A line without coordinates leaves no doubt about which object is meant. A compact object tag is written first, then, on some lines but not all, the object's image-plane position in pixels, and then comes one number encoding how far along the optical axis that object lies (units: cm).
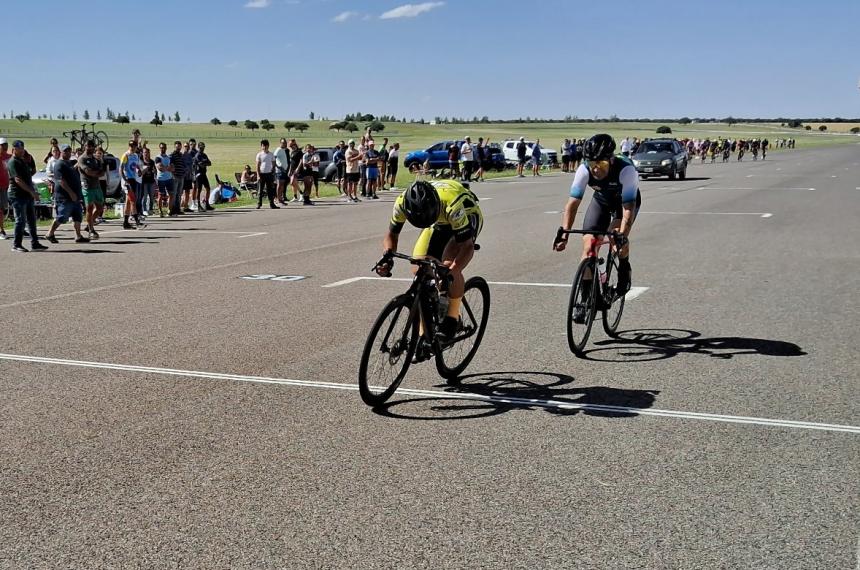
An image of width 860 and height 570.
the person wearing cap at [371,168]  3022
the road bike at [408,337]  600
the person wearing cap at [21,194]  1499
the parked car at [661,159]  3978
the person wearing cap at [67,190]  1597
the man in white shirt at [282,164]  2639
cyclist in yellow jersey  630
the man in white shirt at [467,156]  3772
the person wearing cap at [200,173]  2361
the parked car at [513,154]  5784
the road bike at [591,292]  769
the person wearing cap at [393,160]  3388
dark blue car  4828
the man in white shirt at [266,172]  2514
